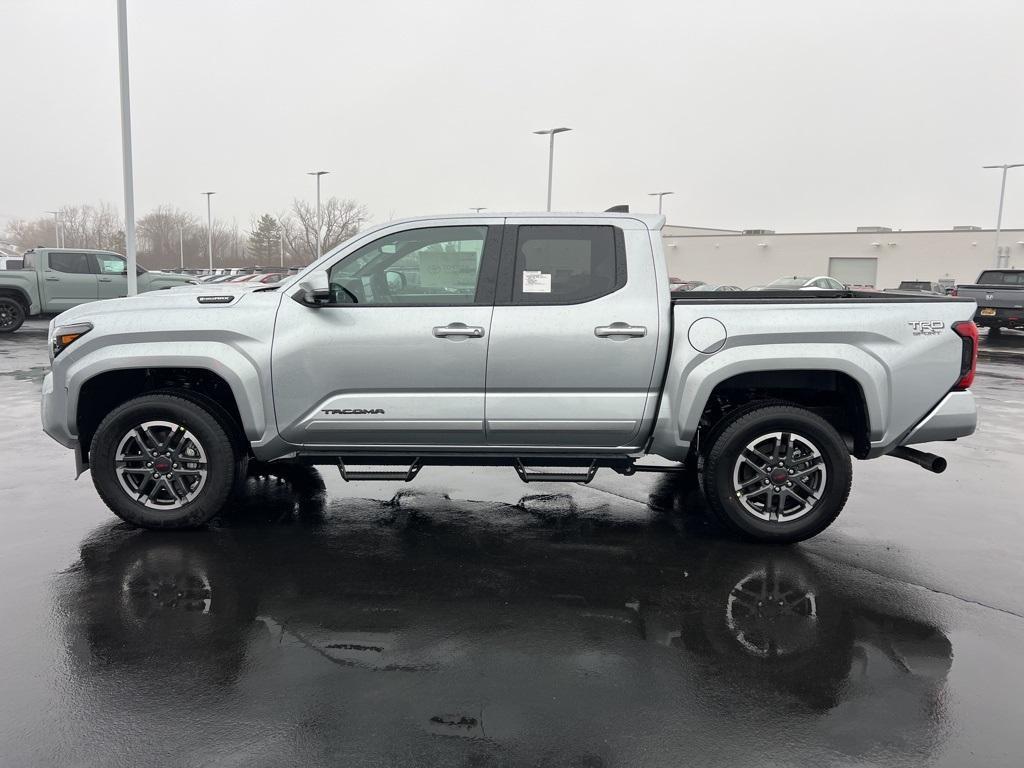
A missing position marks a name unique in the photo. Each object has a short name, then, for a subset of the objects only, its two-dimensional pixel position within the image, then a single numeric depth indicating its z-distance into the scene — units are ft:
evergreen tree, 295.69
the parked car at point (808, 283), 109.19
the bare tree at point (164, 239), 296.92
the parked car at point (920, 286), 125.80
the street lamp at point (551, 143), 115.34
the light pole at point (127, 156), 53.01
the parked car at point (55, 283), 61.00
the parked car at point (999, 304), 66.03
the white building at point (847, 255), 169.78
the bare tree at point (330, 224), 241.55
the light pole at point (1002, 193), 139.44
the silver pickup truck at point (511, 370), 15.74
